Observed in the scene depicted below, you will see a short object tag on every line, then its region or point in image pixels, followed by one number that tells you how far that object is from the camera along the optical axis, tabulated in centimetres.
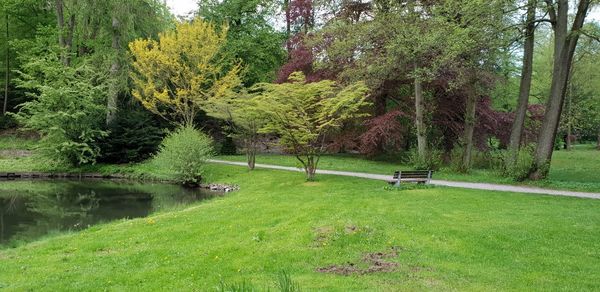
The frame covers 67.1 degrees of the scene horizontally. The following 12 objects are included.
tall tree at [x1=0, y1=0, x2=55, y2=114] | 3594
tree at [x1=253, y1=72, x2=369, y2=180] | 1733
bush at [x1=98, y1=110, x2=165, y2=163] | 2683
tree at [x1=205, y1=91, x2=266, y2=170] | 2022
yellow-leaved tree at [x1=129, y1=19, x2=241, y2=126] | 2597
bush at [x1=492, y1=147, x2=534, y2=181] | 1605
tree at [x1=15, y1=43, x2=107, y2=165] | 2484
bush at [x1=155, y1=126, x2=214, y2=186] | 2130
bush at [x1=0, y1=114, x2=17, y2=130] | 3450
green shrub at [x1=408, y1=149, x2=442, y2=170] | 1886
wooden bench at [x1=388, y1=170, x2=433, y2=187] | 1517
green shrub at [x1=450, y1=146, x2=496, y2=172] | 1977
